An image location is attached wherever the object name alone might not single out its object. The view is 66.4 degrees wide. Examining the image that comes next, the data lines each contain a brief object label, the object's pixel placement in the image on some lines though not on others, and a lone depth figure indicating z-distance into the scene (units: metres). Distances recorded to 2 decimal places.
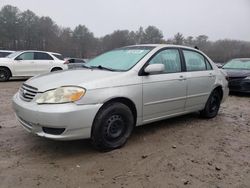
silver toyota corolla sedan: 2.34
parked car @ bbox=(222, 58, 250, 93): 6.58
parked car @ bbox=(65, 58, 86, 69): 14.39
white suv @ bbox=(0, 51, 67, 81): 8.78
